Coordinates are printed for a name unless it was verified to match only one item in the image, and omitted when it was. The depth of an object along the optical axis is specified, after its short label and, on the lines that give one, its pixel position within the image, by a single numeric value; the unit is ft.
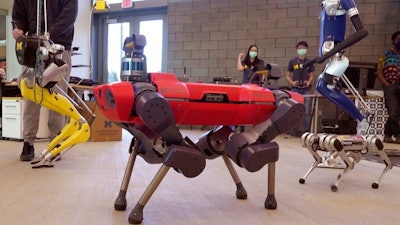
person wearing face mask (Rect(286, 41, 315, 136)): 16.70
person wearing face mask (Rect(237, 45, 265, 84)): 16.37
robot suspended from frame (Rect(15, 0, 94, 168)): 6.86
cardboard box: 12.96
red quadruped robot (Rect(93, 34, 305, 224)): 3.89
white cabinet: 12.35
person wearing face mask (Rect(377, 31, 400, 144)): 16.02
